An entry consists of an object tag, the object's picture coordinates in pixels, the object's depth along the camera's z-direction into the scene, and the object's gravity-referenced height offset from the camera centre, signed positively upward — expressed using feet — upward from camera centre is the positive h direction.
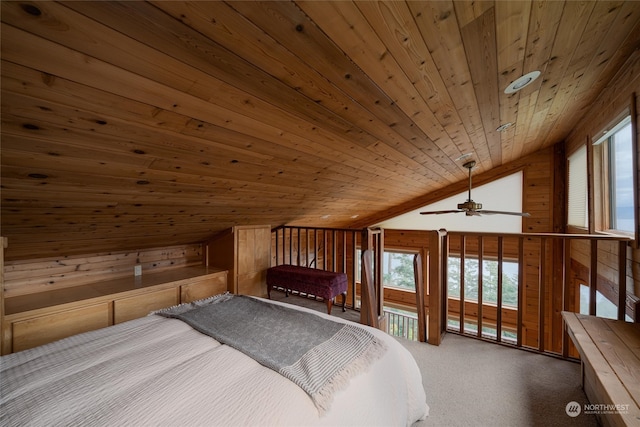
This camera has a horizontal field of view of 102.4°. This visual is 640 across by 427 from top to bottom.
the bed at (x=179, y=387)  2.87 -2.21
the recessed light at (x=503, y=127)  8.56 +3.02
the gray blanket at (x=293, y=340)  3.57 -2.20
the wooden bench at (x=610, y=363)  3.22 -2.30
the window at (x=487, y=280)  15.67 -4.18
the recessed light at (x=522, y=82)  5.46 +2.96
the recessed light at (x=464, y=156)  11.15 +2.60
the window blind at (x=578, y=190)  10.80 +1.18
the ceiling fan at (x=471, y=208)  10.27 +0.30
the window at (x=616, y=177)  7.23 +1.22
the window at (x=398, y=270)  19.02 -4.15
